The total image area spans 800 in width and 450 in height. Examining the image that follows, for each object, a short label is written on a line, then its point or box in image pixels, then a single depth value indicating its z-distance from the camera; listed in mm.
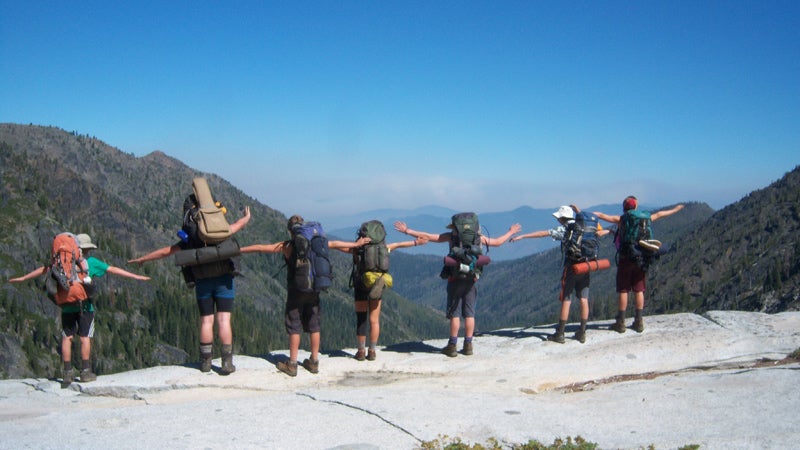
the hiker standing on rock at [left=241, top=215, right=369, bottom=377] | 12070
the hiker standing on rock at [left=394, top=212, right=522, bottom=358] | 13555
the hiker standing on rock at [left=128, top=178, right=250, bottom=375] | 11672
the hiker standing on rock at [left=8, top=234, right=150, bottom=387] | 12141
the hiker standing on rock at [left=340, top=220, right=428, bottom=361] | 13398
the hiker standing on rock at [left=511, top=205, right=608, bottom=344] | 14383
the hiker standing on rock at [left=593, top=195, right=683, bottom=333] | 14789
